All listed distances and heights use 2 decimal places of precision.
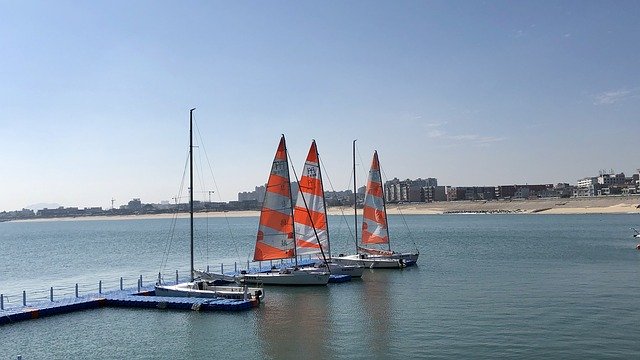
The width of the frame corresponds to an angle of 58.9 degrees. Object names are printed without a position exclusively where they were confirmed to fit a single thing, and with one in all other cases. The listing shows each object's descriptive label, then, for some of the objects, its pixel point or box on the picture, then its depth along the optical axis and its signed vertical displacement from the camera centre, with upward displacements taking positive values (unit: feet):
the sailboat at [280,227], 144.87 -4.83
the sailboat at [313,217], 152.25 -2.71
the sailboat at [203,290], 121.90 -17.61
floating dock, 109.30 -18.58
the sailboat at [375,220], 194.80 -5.15
